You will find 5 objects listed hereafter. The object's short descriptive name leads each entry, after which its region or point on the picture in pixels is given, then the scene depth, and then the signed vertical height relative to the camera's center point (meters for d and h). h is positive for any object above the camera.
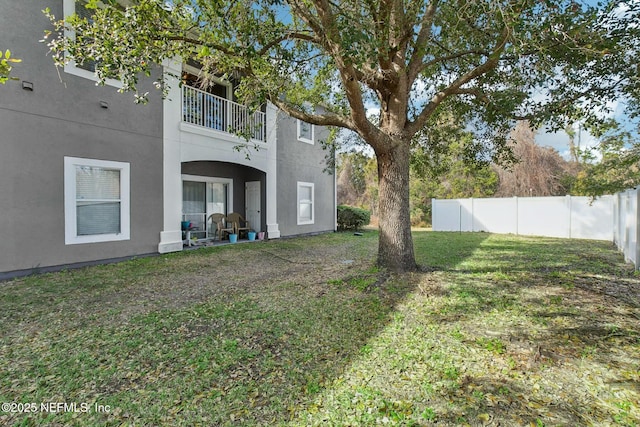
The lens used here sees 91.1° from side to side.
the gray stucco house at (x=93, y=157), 6.07 +1.35
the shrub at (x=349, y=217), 17.47 -0.30
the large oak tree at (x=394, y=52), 4.28 +2.54
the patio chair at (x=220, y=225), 11.23 -0.48
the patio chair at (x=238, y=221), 11.53 -0.36
